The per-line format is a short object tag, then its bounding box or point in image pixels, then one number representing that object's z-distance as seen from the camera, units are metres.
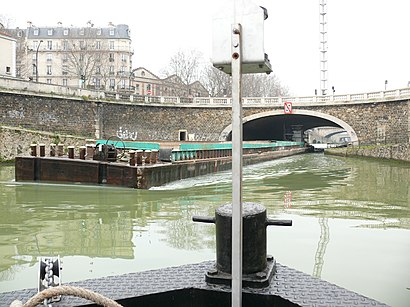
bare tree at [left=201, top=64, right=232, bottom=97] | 52.10
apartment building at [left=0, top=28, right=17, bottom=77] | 31.83
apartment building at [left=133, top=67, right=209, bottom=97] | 52.59
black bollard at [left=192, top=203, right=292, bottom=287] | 2.38
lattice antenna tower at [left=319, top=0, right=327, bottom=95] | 48.34
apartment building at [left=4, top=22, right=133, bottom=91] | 56.31
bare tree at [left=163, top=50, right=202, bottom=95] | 52.84
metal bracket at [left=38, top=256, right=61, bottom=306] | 2.19
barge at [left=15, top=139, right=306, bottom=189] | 10.97
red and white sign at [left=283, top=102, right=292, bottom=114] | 34.44
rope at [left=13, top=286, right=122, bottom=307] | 1.70
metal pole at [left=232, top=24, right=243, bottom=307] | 2.05
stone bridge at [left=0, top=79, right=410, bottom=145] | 26.31
